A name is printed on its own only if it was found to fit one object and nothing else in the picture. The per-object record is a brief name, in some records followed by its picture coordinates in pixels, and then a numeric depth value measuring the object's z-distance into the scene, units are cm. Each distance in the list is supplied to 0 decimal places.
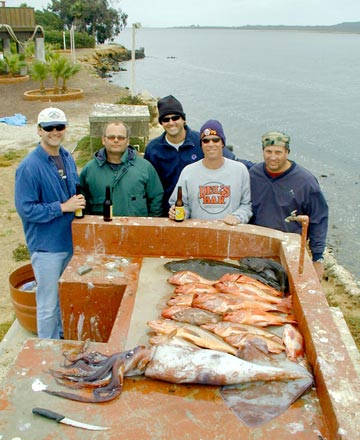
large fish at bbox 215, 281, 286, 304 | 448
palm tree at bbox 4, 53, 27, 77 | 2797
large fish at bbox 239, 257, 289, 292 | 481
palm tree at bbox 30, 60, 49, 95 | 2330
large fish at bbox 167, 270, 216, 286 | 473
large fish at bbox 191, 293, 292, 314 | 432
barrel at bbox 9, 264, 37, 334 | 584
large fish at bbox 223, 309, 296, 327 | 414
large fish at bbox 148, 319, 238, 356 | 371
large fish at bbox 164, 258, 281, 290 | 486
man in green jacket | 544
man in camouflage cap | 521
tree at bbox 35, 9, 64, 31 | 6900
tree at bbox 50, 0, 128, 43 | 6919
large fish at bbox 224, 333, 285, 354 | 373
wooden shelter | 2794
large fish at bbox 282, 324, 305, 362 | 376
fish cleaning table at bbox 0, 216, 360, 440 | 308
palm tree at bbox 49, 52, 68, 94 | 2370
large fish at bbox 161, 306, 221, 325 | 412
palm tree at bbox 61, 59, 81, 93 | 2433
